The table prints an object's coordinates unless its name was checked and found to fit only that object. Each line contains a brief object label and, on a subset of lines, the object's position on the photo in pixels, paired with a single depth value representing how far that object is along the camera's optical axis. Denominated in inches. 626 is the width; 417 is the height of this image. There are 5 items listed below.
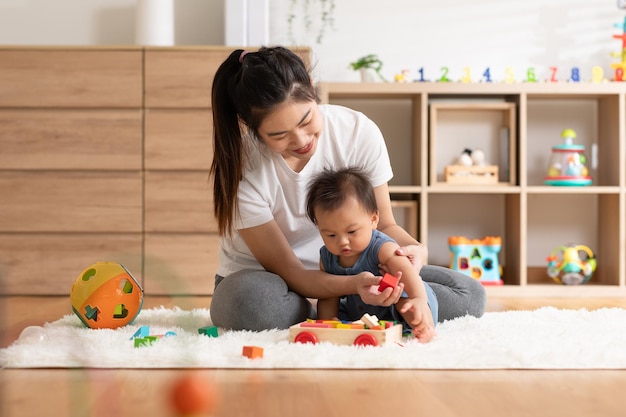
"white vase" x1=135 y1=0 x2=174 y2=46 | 134.6
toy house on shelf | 135.8
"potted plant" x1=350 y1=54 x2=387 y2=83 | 138.1
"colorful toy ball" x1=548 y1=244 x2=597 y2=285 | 136.4
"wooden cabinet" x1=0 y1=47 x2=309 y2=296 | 130.1
